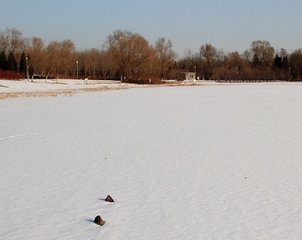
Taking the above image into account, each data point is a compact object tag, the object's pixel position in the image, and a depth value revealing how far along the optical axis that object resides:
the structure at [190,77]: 102.81
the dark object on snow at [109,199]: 6.98
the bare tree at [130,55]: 97.56
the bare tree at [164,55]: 107.00
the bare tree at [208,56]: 133.01
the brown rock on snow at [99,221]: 5.97
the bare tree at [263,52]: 143.25
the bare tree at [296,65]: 132.12
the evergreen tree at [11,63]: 94.81
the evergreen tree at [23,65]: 94.81
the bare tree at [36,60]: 93.94
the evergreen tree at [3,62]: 93.90
